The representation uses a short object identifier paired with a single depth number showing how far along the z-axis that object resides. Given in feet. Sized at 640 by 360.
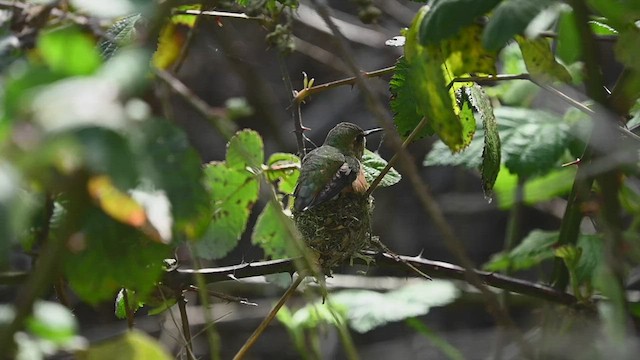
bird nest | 12.92
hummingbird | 12.92
